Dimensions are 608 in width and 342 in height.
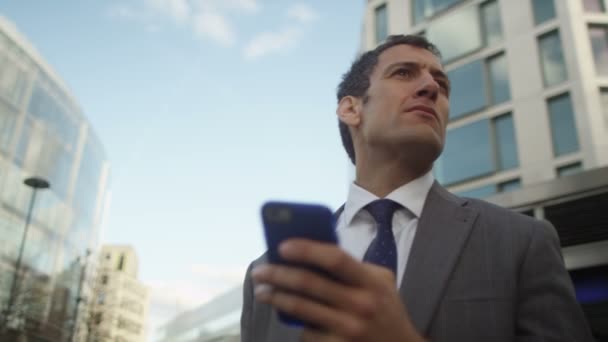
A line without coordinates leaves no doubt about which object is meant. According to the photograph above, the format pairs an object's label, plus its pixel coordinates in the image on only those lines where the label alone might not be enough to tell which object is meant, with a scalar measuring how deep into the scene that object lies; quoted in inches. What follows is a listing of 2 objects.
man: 41.3
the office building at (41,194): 1198.3
